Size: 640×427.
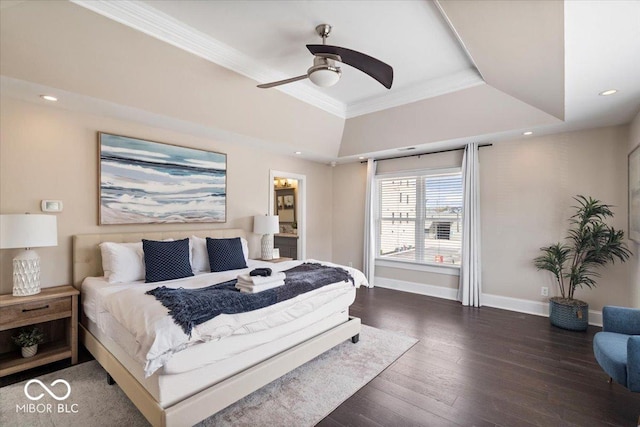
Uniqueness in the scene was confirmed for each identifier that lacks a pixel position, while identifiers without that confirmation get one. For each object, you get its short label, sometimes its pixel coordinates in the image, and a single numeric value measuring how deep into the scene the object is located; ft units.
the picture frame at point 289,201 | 23.92
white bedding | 5.88
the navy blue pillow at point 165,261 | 9.94
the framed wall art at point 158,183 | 11.12
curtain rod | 15.72
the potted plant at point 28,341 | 8.84
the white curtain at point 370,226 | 19.53
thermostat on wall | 9.80
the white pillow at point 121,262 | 9.74
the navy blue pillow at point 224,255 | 11.78
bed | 6.20
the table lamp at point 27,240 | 8.21
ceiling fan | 7.57
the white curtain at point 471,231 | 15.62
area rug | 6.95
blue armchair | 6.43
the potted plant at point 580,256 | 12.21
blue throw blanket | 6.52
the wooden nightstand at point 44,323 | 8.29
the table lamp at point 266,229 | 15.43
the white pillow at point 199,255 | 11.84
